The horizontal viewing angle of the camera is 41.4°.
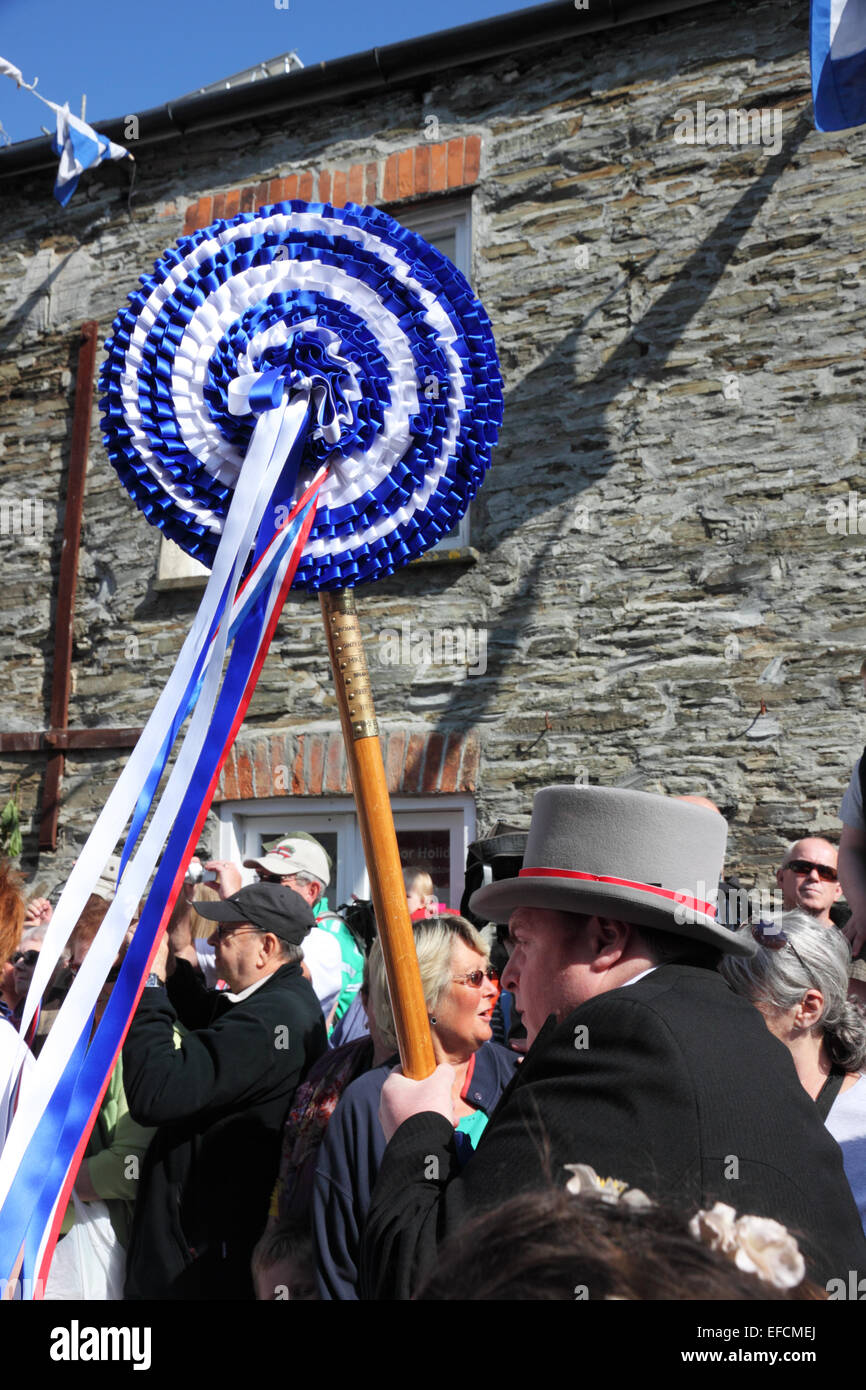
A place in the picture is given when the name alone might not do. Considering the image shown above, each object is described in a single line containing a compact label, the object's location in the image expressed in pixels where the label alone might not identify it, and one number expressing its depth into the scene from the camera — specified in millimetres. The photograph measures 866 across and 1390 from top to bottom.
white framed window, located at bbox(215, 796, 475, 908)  5789
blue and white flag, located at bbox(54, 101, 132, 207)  6527
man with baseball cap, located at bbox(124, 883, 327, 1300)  2654
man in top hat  1304
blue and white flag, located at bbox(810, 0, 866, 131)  4195
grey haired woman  2506
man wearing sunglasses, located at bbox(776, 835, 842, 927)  4004
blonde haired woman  2262
